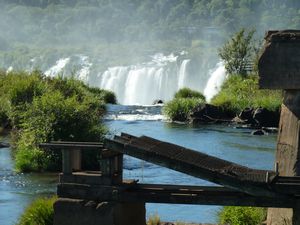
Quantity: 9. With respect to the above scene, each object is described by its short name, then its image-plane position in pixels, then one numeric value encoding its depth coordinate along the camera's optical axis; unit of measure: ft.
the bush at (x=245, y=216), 46.17
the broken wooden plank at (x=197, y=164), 31.76
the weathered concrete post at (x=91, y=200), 32.76
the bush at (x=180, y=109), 171.42
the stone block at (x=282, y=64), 34.01
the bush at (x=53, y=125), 86.09
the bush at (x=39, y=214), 45.85
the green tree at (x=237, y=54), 250.64
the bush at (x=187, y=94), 204.03
